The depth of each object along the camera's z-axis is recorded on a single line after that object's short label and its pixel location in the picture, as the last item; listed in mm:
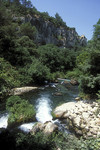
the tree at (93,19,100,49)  11881
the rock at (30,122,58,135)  5942
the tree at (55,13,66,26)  58231
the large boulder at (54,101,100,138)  5916
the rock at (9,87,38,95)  12273
